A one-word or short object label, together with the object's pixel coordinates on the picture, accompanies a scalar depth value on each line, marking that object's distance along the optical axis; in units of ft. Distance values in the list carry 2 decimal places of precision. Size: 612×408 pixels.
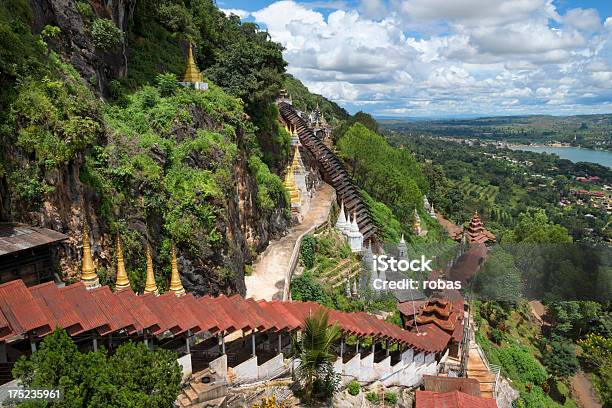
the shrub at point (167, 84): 73.15
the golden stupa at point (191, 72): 85.87
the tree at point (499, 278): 87.71
